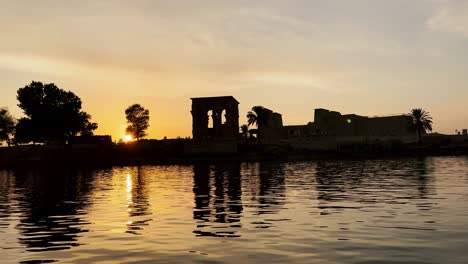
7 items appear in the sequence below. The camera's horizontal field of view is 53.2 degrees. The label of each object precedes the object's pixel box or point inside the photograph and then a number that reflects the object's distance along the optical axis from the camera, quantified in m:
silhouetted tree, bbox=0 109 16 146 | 157.44
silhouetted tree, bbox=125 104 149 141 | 167.50
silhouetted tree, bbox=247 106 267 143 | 133.62
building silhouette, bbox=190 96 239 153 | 121.50
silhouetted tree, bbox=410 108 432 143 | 130.75
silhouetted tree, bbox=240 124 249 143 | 151.45
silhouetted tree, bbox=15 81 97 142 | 129.50
